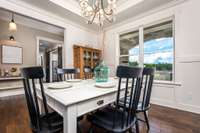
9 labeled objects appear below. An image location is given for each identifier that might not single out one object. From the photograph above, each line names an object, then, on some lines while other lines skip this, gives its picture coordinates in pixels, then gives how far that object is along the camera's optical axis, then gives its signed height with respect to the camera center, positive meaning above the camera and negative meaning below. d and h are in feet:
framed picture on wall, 12.40 +1.34
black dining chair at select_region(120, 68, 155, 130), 4.62 -1.34
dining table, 2.69 -0.99
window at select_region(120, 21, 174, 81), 9.08 +1.49
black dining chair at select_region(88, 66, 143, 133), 3.16 -1.84
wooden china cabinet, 11.23 +0.91
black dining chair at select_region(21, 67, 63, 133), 2.94 -1.35
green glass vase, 5.70 -0.41
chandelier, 6.61 +3.40
